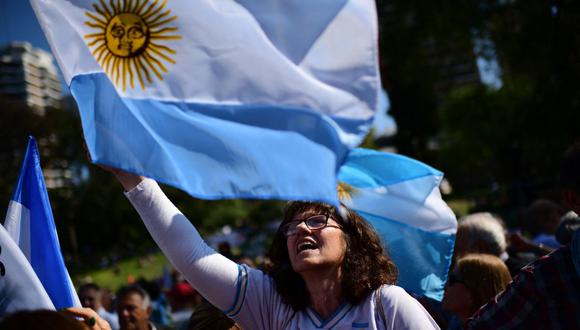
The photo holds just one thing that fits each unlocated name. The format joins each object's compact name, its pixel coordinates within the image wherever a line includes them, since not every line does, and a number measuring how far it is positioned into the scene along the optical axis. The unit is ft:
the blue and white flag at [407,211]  11.90
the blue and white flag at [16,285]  8.20
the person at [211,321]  10.12
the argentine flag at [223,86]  7.48
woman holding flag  7.86
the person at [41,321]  5.68
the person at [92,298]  18.98
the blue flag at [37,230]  9.04
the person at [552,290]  7.43
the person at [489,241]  14.47
